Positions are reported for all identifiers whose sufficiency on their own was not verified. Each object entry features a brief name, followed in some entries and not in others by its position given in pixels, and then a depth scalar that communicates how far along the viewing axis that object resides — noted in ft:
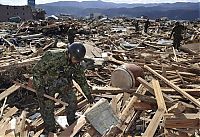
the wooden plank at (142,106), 12.13
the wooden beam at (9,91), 14.13
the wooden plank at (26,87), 11.78
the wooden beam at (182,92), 11.71
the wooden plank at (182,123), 9.95
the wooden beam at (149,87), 12.41
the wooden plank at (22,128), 11.13
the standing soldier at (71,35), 28.50
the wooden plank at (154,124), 10.24
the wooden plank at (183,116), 10.09
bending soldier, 10.70
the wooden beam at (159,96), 11.32
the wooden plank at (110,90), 14.07
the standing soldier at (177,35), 26.33
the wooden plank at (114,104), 12.24
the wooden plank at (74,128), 11.02
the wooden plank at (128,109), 11.72
